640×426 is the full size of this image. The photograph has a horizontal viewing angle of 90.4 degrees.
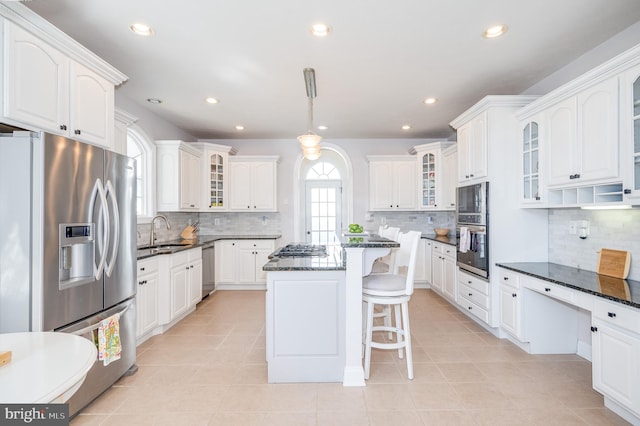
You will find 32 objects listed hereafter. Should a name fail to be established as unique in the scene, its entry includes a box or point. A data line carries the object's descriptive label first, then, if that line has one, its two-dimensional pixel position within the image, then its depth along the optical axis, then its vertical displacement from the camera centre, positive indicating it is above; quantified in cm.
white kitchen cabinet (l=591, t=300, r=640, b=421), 181 -85
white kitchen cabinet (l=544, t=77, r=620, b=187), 220 +60
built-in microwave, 335 +13
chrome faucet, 427 -16
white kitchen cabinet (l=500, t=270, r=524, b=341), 297 -86
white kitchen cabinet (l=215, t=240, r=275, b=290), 543 -77
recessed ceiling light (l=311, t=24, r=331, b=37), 243 +145
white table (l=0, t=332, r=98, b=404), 91 -49
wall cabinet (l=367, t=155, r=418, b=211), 580 +59
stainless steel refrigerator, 174 -14
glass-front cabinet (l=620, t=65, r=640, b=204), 203 +54
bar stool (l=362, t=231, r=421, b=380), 250 -63
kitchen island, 245 -83
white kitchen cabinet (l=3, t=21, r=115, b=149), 179 +81
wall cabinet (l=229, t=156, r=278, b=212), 573 +61
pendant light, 321 +84
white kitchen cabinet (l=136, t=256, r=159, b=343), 312 -82
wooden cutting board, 238 -38
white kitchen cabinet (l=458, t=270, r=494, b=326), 338 -93
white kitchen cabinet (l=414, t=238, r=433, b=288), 544 -88
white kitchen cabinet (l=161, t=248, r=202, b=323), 365 -83
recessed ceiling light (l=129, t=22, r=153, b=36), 243 +146
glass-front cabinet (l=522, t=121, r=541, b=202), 305 +51
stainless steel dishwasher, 471 -85
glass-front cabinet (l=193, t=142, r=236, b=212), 534 +69
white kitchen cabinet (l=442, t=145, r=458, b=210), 507 +62
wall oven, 335 -16
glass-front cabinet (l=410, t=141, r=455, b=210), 538 +66
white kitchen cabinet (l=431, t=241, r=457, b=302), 432 -80
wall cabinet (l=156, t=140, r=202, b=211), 458 +59
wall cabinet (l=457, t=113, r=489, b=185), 342 +74
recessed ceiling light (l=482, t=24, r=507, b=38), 246 +145
